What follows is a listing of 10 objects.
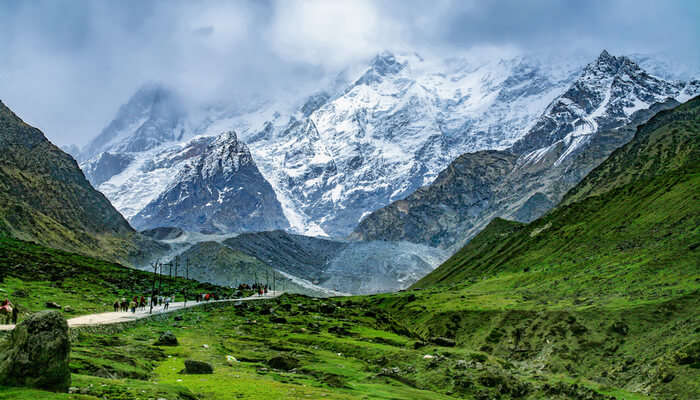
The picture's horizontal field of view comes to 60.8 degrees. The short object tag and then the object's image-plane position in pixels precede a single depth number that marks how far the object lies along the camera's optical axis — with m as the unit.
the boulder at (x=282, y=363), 53.16
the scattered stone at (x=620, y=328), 78.25
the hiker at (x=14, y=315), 56.52
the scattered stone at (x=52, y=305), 78.75
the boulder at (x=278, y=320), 96.75
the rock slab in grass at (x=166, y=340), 60.16
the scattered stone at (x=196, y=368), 43.42
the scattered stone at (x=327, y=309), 122.32
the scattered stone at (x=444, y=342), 79.56
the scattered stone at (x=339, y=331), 88.19
